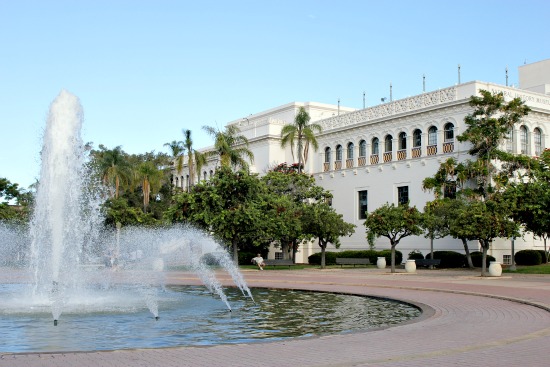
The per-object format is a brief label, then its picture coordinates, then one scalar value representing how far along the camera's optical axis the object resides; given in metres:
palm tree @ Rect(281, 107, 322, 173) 51.84
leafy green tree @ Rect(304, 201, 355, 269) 40.84
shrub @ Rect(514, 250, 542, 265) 41.28
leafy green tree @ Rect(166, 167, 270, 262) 39.19
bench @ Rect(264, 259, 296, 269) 43.74
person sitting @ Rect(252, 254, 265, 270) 40.06
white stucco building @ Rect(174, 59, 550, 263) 44.38
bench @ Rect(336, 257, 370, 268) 44.74
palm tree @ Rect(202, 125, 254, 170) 51.25
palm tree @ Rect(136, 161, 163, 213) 66.25
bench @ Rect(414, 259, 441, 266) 40.34
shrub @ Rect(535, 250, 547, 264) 42.03
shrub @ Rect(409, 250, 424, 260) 45.16
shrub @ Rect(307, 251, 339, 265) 49.53
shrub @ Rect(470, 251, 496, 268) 41.69
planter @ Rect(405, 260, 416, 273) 36.50
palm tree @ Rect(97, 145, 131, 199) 65.50
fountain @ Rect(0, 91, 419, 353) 11.69
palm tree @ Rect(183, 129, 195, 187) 57.63
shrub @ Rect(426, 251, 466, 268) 42.09
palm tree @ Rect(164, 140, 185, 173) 66.62
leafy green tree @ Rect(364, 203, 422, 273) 36.28
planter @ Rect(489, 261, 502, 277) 31.72
